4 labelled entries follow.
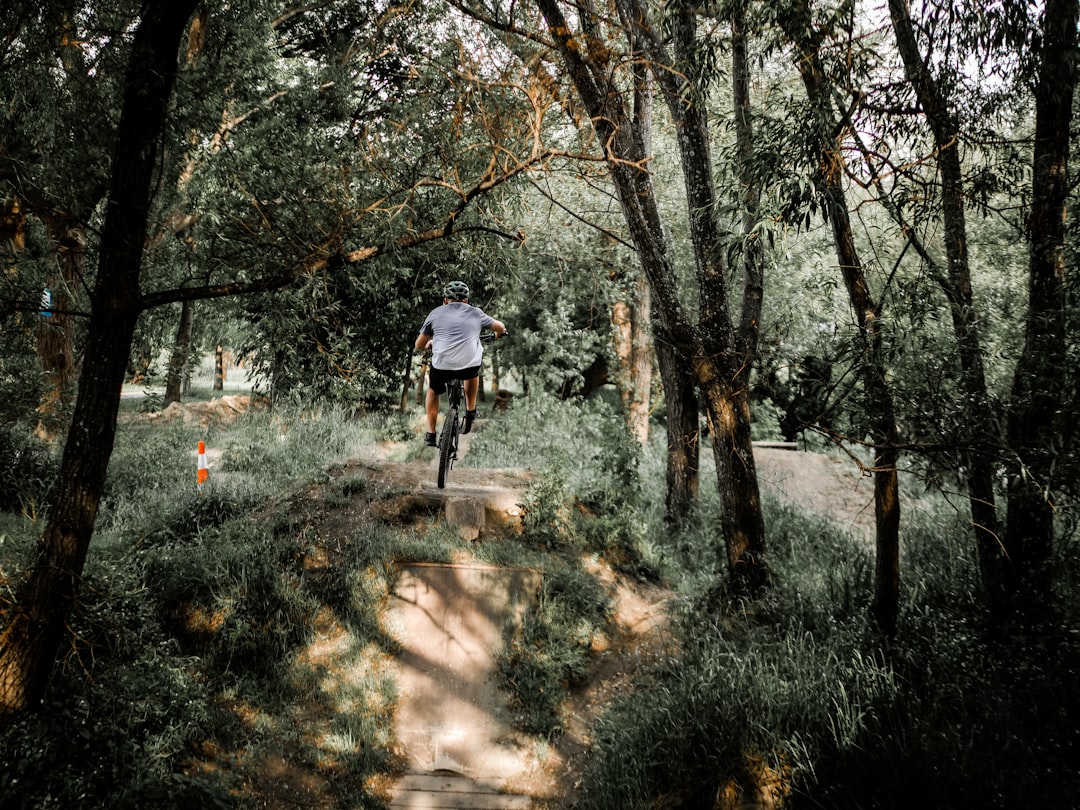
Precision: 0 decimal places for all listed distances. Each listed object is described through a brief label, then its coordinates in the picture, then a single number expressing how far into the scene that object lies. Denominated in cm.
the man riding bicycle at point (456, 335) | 754
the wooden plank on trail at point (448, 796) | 470
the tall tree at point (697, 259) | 594
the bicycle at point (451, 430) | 786
